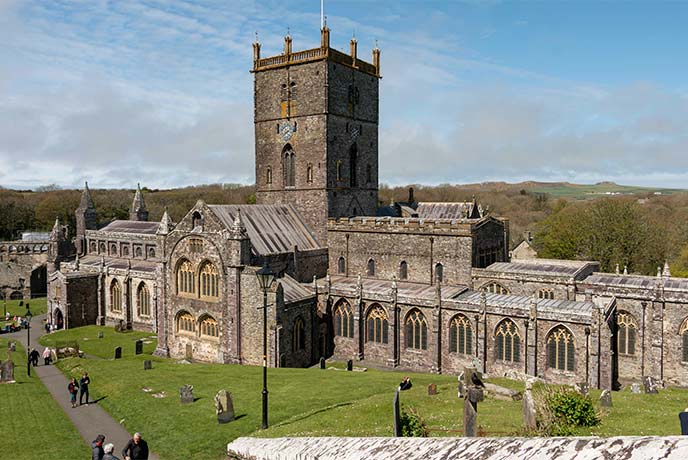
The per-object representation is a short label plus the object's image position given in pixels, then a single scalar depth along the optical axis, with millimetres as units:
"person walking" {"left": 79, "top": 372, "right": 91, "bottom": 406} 26266
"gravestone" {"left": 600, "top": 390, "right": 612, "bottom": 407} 20533
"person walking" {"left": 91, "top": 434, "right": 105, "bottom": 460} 16422
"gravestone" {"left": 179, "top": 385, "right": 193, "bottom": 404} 24609
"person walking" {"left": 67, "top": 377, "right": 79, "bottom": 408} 26234
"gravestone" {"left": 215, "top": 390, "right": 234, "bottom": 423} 21406
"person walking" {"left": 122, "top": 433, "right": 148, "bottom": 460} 16156
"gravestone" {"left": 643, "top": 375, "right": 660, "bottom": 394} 24984
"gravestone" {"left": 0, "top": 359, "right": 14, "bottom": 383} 31016
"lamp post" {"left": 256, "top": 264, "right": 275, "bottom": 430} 19406
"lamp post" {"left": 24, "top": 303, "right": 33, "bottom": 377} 32938
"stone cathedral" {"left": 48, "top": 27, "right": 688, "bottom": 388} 30438
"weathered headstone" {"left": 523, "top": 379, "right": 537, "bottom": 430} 14086
